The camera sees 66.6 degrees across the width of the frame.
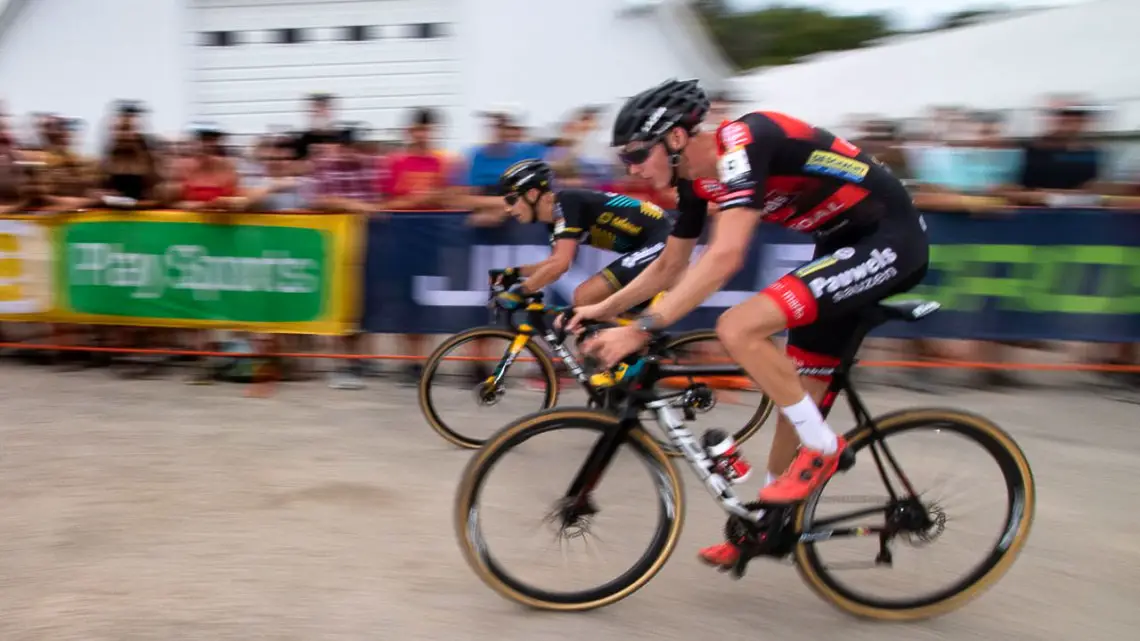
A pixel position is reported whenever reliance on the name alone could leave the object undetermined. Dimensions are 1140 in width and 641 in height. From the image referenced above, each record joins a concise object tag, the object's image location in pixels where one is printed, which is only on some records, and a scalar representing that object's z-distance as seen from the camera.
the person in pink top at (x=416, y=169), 6.75
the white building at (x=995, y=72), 10.86
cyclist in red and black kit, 2.71
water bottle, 3.01
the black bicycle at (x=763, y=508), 2.93
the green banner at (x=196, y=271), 6.29
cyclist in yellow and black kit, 4.88
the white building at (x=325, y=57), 12.34
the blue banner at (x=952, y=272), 6.09
